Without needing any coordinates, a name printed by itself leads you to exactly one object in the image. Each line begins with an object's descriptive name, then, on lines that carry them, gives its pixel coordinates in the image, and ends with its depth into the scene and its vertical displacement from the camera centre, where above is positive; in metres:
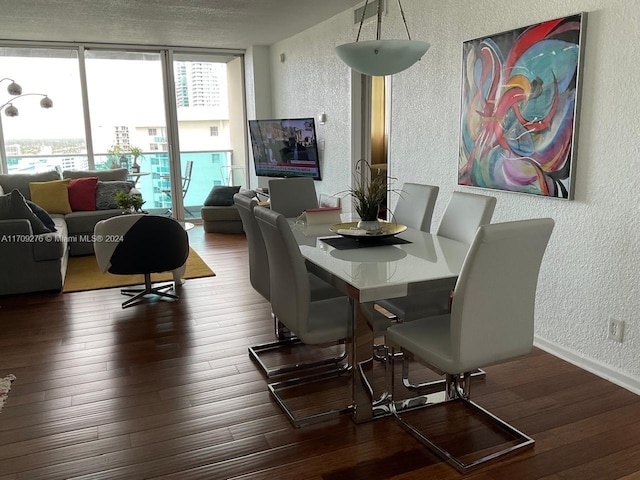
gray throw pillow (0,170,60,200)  6.34 -0.42
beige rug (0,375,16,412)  2.81 -1.30
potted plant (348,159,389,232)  2.98 -0.38
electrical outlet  2.88 -1.06
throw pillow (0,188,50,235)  4.62 -0.56
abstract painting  3.03 +0.16
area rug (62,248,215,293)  4.89 -1.27
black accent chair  4.15 -0.79
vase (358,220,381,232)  3.05 -0.50
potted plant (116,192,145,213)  5.46 -0.60
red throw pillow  6.29 -0.60
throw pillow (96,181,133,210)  6.37 -0.59
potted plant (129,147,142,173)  7.91 -0.21
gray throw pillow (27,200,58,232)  4.90 -0.67
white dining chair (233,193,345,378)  2.99 -0.86
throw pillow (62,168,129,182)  6.73 -0.39
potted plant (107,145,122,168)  7.80 -0.18
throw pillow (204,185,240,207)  7.52 -0.79
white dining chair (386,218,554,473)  2.01 -0.73
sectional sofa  4.53 -0.75
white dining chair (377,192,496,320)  2.95 -0.55
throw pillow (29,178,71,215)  6.15 -0.60
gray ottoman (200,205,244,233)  7.39 -1.08
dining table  2.23 -0.59
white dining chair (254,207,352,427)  2.47 -0.80
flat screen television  6.61 -0.11
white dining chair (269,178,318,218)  4.21 -0.45
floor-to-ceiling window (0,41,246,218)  7.30 +0.36
